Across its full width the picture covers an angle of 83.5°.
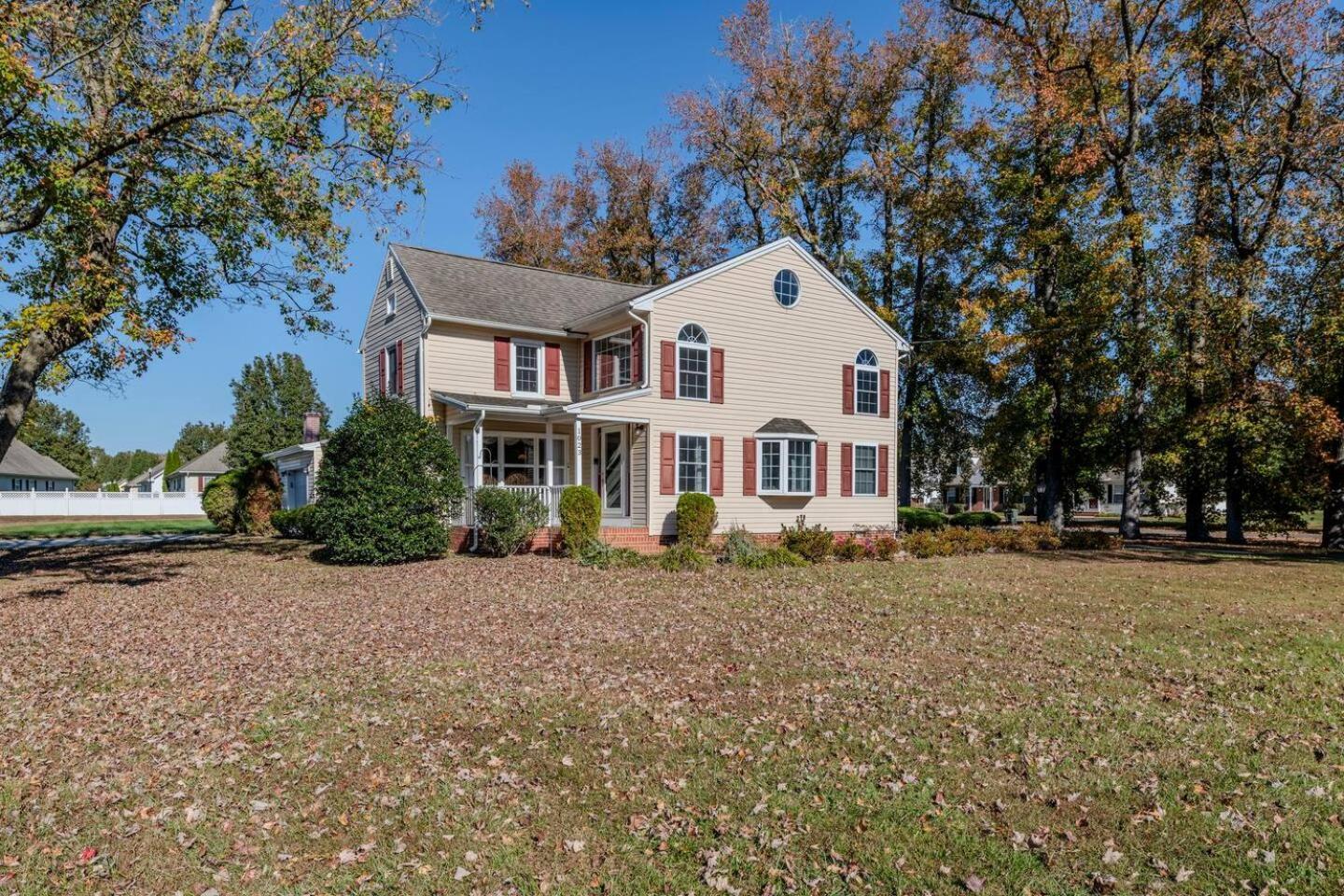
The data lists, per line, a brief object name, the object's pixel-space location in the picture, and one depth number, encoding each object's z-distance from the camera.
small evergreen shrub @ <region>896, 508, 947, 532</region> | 26.10
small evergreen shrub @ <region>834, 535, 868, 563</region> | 16.50
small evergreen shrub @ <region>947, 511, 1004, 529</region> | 31.14
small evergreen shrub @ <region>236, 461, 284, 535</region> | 24.20
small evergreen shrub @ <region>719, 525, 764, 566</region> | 15.16
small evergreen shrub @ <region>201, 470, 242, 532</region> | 24.88
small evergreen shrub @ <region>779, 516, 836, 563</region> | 16.09
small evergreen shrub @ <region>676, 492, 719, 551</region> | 17.33
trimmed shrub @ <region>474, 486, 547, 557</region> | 15.77
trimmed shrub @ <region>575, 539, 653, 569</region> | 14.80
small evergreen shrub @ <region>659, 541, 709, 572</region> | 14.36
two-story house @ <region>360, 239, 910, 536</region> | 18.30
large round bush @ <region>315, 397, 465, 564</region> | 14.71
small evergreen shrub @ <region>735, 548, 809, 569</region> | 14.91
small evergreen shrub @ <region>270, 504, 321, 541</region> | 20.14
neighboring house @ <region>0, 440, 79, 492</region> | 50.31
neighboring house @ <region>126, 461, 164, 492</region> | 72.16
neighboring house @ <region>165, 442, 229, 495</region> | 58.44
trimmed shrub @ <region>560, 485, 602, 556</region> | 15.80
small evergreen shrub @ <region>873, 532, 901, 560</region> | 16.69
